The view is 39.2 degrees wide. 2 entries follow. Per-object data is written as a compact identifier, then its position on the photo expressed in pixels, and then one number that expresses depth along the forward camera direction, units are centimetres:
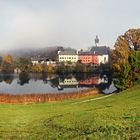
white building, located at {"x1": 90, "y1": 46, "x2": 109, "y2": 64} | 9753
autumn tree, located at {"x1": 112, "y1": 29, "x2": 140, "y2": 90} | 3026
